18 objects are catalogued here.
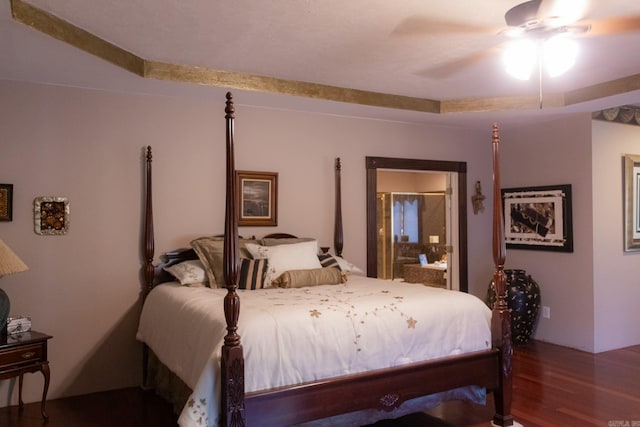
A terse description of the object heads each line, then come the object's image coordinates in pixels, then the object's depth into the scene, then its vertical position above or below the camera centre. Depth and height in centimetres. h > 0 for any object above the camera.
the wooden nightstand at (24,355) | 308 -85
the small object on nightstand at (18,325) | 333 -70
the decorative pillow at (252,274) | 364 -41
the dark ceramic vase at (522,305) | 503 -89
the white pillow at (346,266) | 439 -44
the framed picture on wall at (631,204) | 495 +11
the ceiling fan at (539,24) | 249 +102
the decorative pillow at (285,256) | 382 -31
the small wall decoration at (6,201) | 353 +12
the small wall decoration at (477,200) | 571 +17
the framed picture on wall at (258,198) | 445 +17
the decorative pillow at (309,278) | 372 -45
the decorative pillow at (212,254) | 378 -29
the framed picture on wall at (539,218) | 500 -3
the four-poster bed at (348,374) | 234 -83
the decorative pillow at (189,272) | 375 -41
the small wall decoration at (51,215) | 365 +2
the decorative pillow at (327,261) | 422 -37
